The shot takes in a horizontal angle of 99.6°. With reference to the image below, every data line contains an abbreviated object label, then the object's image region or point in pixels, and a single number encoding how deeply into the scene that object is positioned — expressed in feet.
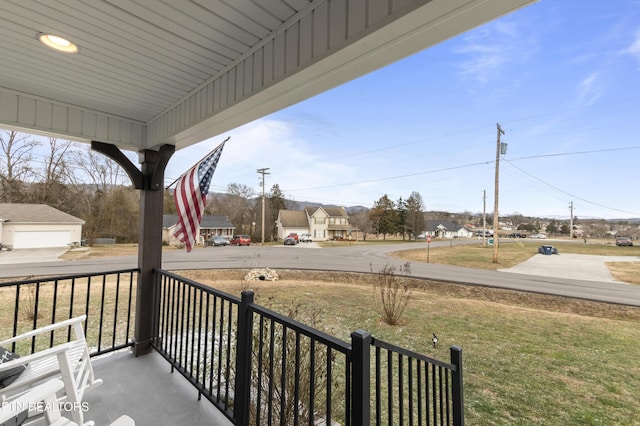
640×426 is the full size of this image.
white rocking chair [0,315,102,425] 4.16
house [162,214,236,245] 72.49
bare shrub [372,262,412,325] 18.07
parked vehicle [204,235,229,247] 67.26
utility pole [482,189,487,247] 75.63
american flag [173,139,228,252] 7.91
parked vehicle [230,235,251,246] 70.64
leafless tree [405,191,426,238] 110.11
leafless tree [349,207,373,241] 112.78
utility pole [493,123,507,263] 42.39
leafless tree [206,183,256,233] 74.39
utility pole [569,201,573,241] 88.93
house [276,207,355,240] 103.20
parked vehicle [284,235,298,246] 82.20
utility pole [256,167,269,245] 71.14
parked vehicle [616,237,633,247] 68.74
